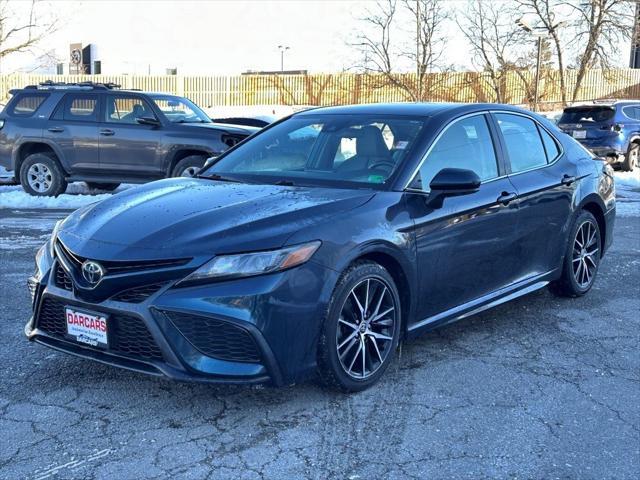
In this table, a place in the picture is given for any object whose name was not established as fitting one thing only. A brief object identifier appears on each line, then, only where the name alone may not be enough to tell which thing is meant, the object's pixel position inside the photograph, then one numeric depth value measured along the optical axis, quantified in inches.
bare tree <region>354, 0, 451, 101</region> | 1171.3
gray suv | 459.8
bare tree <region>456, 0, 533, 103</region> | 1274.6
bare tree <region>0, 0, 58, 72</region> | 1076.5
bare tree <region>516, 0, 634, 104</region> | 1268.5
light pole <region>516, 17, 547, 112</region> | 901.1
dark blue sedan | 140.9
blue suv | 661.3
